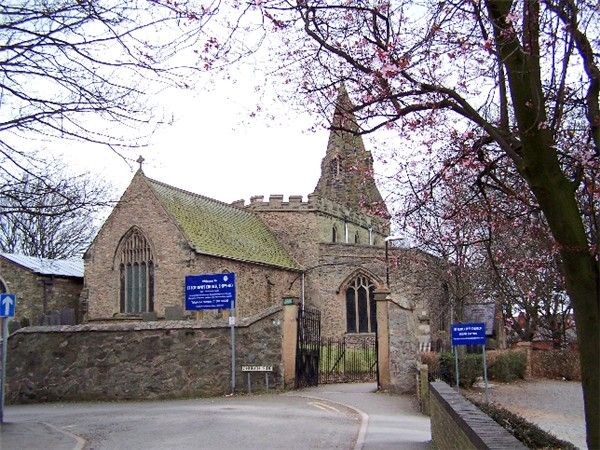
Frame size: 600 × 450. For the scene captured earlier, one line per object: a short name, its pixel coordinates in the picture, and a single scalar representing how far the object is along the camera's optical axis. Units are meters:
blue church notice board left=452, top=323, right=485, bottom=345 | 16.00
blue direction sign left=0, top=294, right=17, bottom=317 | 14.04
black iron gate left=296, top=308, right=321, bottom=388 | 18.45
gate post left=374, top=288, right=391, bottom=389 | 18.62
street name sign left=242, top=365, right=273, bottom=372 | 17.27
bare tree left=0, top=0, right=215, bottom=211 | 7.64
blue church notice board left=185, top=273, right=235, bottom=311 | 18.67
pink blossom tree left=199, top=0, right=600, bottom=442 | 5.97
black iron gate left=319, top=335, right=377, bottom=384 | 22.28
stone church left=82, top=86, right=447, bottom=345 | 31.55
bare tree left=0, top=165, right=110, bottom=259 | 8.79
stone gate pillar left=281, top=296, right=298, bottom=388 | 17.83
